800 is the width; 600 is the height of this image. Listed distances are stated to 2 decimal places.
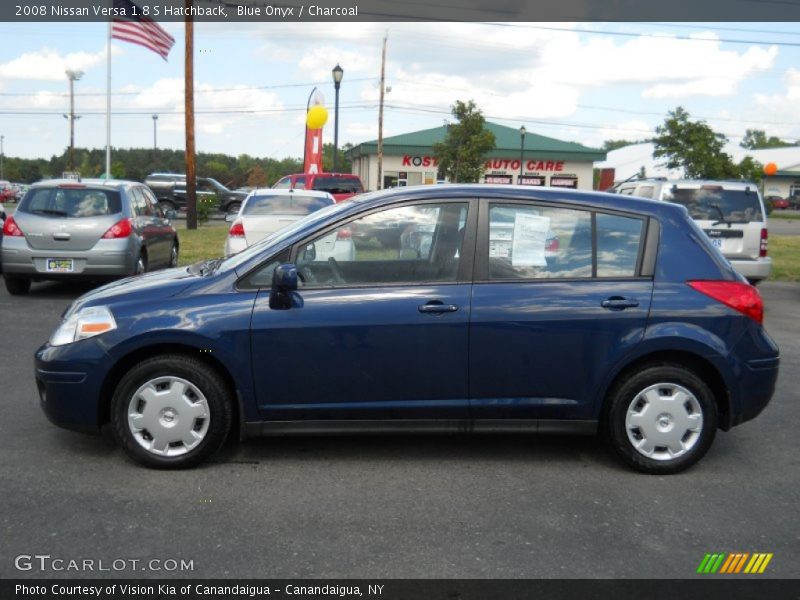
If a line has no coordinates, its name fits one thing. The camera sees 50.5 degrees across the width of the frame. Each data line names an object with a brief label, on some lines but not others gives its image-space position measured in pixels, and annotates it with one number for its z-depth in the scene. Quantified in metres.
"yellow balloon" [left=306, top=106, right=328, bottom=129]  31.36
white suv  11.70
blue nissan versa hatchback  4.74
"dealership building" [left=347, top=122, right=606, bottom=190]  49.38
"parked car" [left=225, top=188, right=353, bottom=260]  11.74
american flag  22.97
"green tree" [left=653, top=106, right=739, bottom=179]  30.98
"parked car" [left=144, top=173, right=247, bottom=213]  35.06
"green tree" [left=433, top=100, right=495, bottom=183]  38.44
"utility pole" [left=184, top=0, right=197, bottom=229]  24.48
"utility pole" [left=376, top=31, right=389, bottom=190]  38.33
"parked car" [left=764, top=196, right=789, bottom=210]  72.41
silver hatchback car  11.03
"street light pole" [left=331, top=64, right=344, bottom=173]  26.91
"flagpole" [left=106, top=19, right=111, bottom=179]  32.06
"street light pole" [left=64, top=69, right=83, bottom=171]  66.31
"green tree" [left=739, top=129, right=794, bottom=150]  135.88
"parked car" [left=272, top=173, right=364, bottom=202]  22.56
